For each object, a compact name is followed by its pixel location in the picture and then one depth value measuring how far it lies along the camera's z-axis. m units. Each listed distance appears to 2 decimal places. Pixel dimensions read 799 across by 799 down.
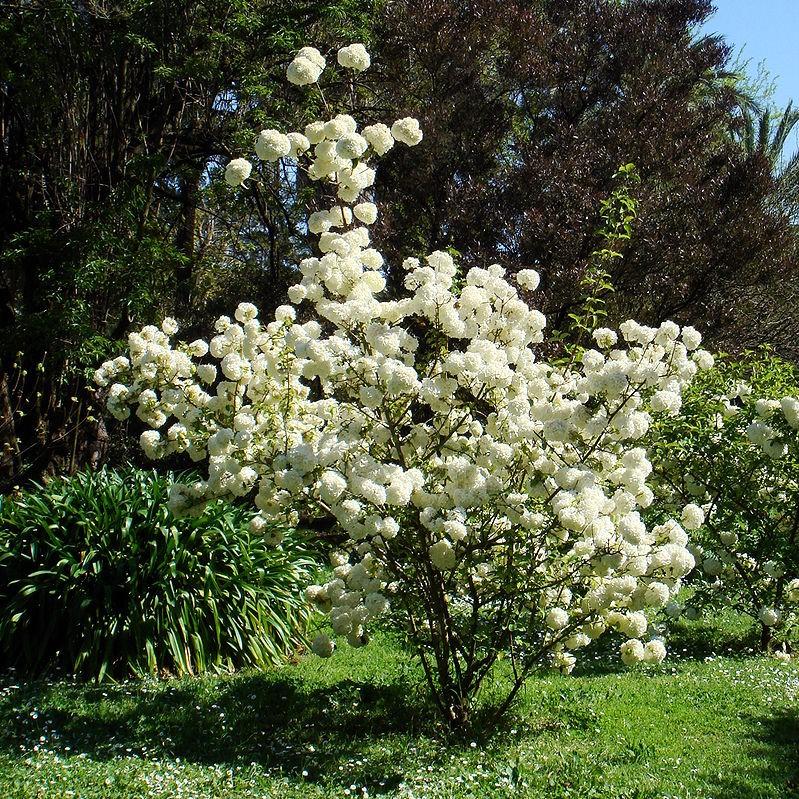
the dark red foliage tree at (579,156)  9.02
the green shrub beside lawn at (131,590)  5.21
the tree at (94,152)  7.73
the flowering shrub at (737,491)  5.21
